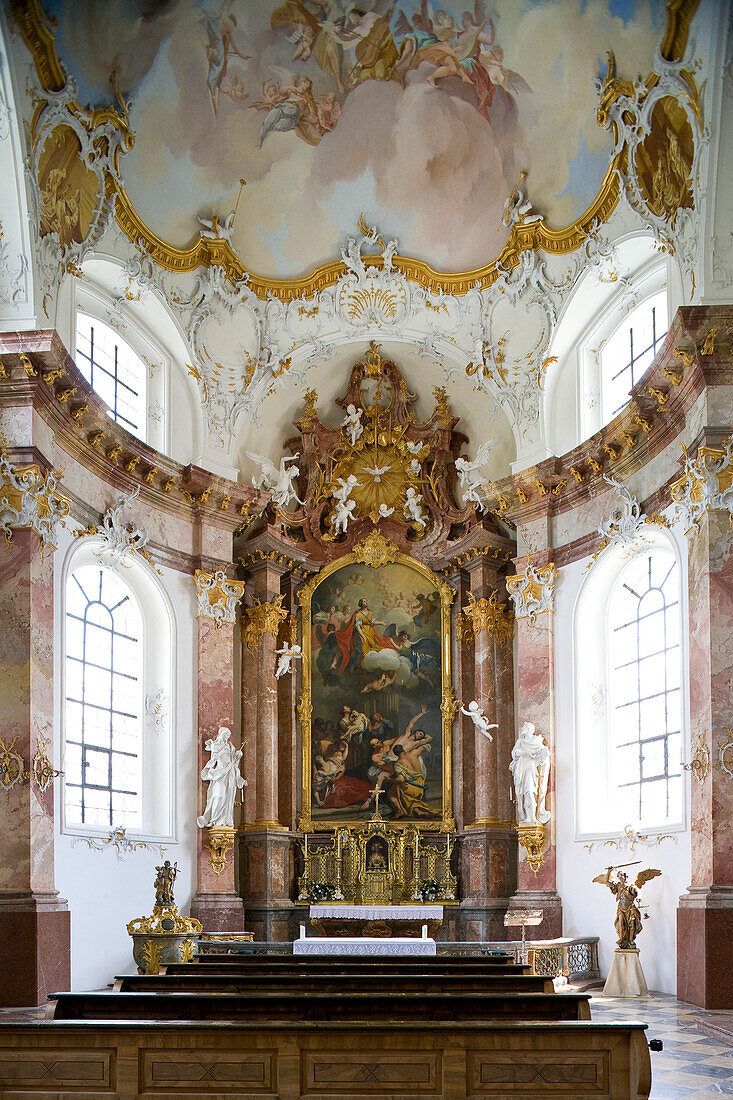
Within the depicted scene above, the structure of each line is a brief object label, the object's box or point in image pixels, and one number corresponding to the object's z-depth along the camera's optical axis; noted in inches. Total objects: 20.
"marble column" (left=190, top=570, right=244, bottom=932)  765.9
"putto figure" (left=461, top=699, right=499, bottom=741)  818.8
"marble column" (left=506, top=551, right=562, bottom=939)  761.6
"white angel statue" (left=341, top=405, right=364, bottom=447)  890.3
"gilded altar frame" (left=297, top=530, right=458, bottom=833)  836.0
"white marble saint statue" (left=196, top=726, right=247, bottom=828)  778.8
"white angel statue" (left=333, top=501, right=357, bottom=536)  888.3
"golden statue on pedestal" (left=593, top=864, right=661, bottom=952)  630.5
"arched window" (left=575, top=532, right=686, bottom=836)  706.8
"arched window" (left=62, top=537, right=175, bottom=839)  704.4
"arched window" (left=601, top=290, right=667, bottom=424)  750.5
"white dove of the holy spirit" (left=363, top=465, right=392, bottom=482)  895.7
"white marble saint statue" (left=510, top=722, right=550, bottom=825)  773.9
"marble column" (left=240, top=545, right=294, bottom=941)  799.7
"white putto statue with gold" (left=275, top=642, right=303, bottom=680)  846.5
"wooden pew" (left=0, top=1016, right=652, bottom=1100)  269.0
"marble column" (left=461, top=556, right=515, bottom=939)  795.4
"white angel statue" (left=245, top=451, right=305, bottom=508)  868.0
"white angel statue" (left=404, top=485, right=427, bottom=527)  887.1
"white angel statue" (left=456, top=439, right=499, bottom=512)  863.7
